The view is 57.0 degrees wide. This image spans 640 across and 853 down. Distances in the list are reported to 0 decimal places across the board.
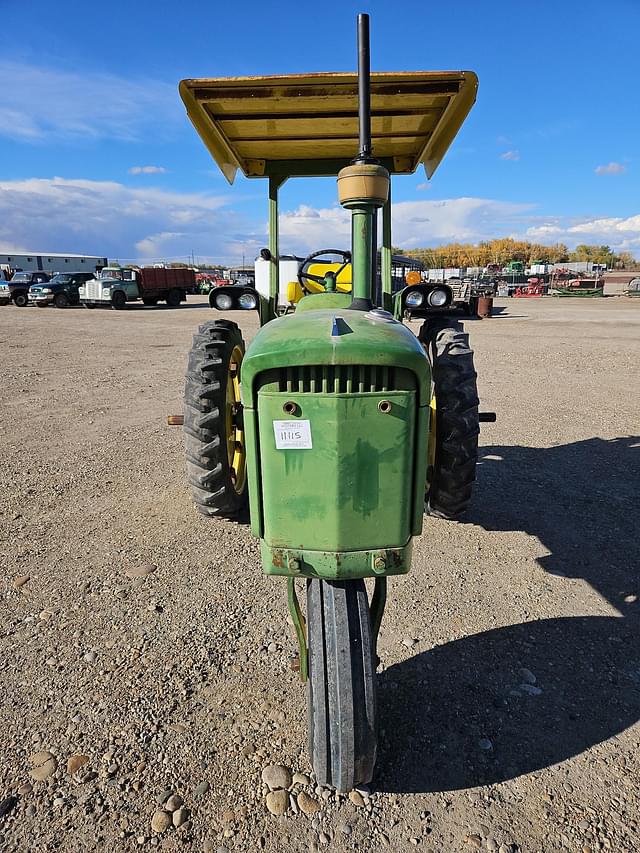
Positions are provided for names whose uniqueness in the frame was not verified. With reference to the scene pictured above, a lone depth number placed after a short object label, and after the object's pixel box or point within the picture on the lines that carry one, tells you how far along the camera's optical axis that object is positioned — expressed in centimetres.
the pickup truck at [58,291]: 2681
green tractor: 191
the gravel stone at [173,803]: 200
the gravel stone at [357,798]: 202
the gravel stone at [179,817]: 195
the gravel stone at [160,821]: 193
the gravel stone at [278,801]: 200
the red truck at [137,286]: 2581
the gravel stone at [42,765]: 212
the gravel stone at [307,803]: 200
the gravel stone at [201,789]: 205
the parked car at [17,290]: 2795
